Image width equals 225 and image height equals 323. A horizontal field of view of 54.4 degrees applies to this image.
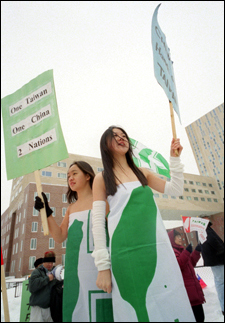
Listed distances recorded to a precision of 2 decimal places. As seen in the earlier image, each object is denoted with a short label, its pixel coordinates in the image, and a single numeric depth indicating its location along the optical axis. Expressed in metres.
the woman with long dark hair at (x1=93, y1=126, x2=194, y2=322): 1.11
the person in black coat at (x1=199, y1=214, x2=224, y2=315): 3.80
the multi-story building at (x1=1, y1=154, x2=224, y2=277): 22.97
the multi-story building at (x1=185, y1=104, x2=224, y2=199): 52.31
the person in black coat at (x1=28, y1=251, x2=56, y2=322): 3.20
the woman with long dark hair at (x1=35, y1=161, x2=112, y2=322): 1.39
